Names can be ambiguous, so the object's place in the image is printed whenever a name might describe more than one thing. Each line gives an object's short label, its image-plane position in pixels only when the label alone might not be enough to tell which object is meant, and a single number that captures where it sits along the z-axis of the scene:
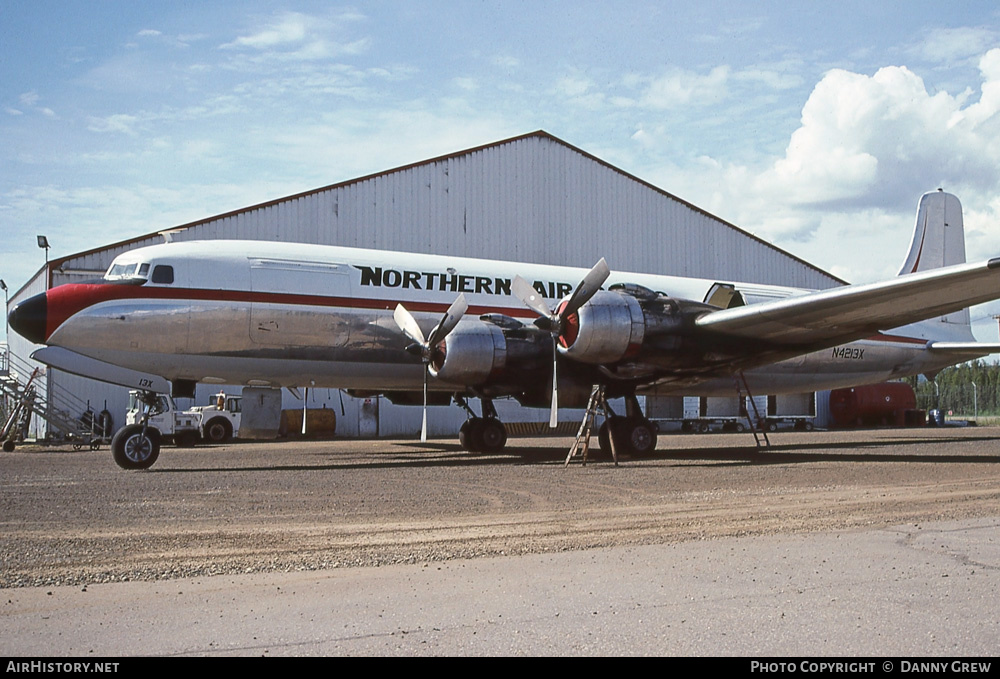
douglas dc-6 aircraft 14.90
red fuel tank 40.88
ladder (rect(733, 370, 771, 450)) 19.17
